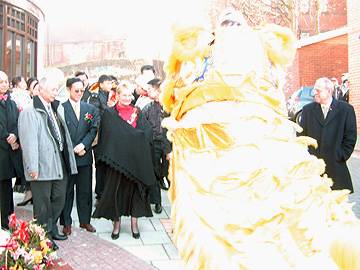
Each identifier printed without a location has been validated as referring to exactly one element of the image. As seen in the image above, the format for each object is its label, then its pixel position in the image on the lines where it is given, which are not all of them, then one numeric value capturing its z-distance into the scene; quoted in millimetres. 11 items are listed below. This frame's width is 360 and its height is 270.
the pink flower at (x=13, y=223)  4250
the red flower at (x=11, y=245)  3861
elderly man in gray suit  5012
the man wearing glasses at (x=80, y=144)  5902
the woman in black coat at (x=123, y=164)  5684
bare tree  25250
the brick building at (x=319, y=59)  22297
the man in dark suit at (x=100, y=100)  6904
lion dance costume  2395
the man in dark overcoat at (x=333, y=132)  5434
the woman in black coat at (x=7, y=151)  5672
